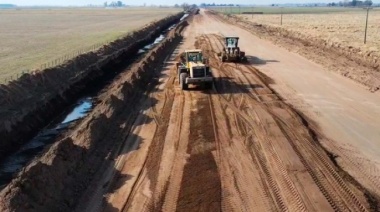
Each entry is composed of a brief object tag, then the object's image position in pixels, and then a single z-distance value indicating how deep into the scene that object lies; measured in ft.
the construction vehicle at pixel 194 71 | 76.02
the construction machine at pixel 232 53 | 109.40
